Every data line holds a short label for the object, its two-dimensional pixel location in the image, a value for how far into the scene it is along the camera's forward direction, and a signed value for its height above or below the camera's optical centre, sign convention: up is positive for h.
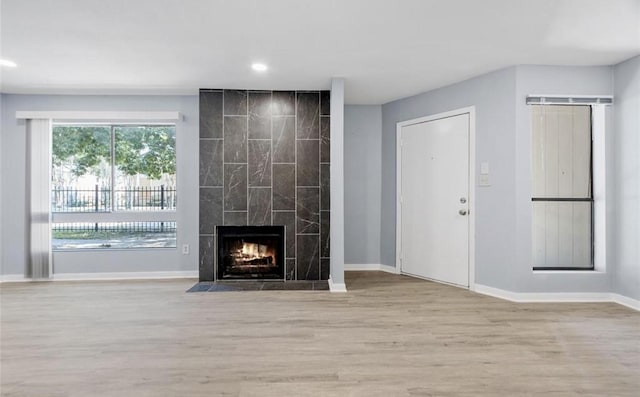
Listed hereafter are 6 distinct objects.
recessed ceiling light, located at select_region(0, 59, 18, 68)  3.65 +1.42
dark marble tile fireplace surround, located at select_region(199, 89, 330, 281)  4.63 +0.35
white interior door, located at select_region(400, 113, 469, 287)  4.34 -0.04
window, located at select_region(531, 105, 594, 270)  3.96 +0.11
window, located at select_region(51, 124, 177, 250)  4.87 +0.16
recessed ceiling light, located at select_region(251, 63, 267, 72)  3.74 +1.41
